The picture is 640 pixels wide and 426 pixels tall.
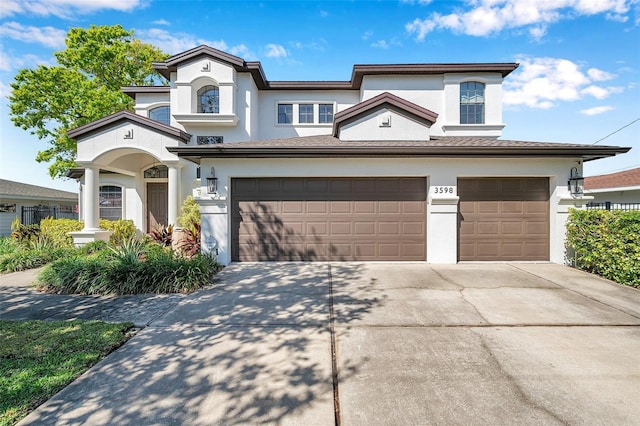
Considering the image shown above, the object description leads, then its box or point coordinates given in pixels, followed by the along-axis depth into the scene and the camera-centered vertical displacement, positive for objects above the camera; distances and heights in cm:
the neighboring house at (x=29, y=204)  1579 +39
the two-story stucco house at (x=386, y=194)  796 +48
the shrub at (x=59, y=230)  1073 -76
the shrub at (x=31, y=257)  812 -139
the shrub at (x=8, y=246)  918 -121
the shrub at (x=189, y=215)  995 -17
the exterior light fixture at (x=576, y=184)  791 +74
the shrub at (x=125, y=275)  592 -139
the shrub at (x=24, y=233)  1063 -89
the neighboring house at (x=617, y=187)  1452 +125
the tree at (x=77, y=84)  1625 +727
